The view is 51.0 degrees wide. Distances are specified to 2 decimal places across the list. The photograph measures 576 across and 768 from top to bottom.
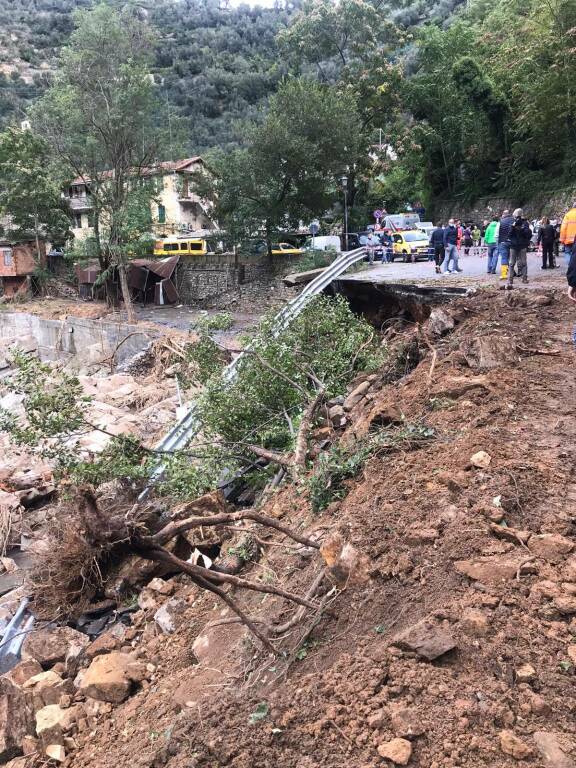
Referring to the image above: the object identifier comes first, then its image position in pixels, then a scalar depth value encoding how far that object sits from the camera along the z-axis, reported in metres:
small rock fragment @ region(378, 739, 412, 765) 2.63
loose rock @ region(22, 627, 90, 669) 5.74
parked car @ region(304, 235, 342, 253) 24.66
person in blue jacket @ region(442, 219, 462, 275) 14.98
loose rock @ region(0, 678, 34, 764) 4.36
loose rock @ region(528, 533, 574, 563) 3.55
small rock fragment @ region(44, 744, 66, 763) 4.16
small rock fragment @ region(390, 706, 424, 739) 2.73
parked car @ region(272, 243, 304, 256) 26.06
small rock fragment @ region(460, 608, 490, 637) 3.14
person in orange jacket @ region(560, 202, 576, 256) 9.93
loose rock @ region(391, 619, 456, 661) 3.10
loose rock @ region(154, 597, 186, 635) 5.60
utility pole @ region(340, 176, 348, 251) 23.38
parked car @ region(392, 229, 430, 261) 20.95
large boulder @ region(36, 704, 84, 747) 4.35
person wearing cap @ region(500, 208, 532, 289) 11.55
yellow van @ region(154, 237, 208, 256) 32.62
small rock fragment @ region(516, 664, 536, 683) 2.83
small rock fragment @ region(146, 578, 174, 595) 6.57
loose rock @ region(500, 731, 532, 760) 2.49
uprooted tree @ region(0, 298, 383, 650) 6.75
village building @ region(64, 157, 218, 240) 27.88
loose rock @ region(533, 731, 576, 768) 2.41
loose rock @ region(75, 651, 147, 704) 4.64
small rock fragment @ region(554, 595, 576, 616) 3.12
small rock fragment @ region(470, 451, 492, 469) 4.73
